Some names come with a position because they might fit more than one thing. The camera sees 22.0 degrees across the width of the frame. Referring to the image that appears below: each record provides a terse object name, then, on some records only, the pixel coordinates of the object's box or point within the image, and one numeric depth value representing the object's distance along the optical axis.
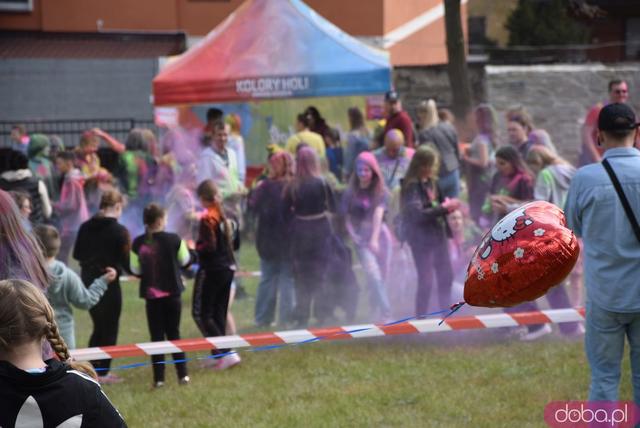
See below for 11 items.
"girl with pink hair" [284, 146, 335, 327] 14.95
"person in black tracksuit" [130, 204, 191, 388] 12.09
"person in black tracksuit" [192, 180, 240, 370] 12.97
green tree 55.52
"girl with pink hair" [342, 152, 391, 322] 15.25
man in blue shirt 8.36
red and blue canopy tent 22.13
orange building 42.29
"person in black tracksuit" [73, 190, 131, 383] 12.42
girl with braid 5.17
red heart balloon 7.33
